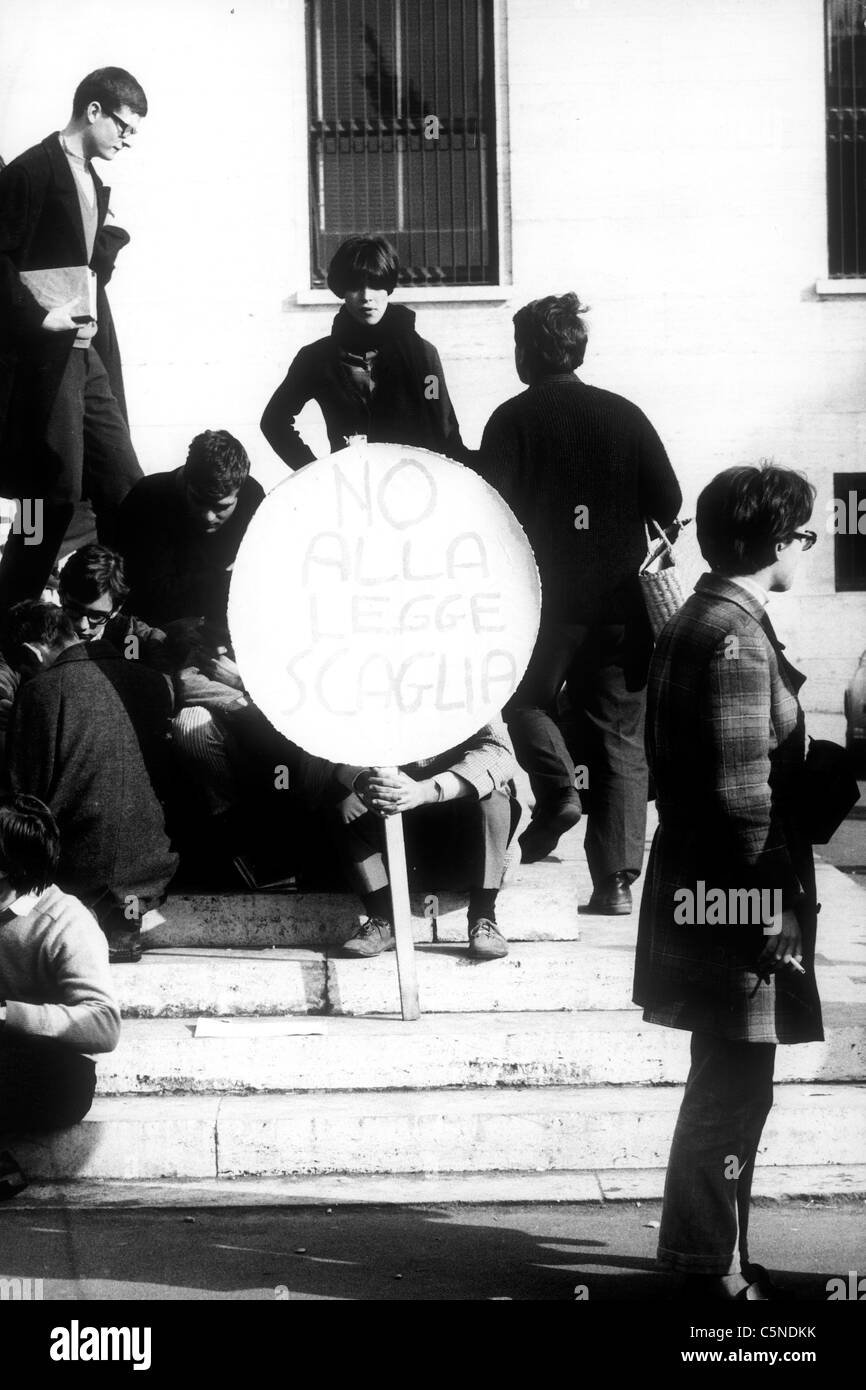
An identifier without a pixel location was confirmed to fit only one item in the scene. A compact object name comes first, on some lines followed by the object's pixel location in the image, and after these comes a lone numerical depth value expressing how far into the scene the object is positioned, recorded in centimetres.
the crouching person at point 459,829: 558
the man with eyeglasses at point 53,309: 637
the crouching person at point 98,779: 559
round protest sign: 527
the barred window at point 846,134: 906
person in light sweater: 473
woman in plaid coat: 384
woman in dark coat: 632
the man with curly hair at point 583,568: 607
